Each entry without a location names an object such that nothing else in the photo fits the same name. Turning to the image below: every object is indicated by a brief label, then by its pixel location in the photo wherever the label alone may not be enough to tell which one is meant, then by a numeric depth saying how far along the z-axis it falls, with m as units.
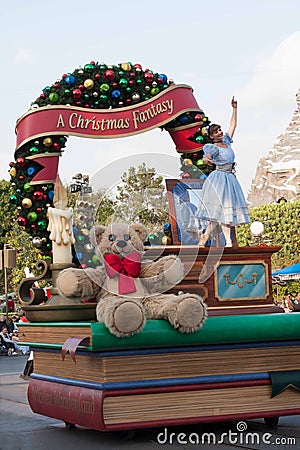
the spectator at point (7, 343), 22.34
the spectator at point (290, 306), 15.59
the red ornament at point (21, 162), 10.58
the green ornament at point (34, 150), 10.48
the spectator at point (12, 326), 23.87
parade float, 6.41
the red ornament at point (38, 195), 10.52
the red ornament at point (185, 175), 7.69
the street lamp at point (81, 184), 7.16
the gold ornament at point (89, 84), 10.84
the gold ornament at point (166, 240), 7.59
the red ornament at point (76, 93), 10.78
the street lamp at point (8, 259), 19.56
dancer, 7.82
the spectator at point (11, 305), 29.49
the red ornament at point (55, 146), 10.46
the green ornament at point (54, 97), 10.70
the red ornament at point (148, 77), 11.10
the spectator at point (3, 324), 22.96
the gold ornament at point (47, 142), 10.43
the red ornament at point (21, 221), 10.82
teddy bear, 6.30
